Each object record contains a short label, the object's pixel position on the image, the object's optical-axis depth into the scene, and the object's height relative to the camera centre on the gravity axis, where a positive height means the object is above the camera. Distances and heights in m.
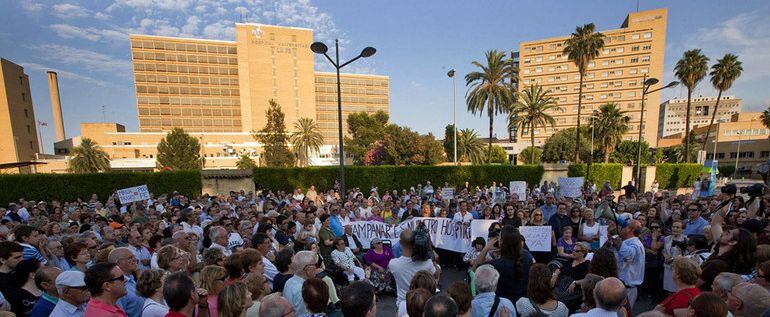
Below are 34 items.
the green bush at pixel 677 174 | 31.78 -3.46
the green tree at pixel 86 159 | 48.56 -1.55
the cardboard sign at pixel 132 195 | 11.19 -1.67
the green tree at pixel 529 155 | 57.03 -2.30
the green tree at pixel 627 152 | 52.45 -1.90
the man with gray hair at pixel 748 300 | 2.33 -1.21
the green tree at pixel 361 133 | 61.19 +2.32
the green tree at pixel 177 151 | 48.81 -0.59
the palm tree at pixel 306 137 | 54.47 +1.50
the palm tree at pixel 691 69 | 34.06 +7.78
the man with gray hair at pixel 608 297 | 2.39 -1.19
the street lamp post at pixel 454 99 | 26.50 +4.33
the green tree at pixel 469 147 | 49.16 -0.55
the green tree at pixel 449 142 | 51.44 +0.27
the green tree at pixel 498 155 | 63.34 -2.43
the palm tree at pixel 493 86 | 29.48 +5.47
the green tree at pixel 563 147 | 50.59 -0.81
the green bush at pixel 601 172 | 29.11 -2.90
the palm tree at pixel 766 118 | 44.56 +3.09
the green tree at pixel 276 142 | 48.72 +0.66
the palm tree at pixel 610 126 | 40.81 +1.96
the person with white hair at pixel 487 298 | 2.71 -1.36
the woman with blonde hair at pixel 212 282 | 2.84 -1.24
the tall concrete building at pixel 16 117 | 44.00 +4.80
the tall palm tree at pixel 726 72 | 34.41 +7.45
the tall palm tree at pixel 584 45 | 31.23 +9.62
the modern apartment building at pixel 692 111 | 119.06 +11.36
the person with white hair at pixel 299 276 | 3.21 -1.36
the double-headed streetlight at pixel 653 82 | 16.80 +3.19
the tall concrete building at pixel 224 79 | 75.12 +16.81
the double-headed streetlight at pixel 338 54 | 11.00 +3.30
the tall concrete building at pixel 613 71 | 74.81 +17.62
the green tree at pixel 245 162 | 56.38 -2.77
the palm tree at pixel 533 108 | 34.22 +3.77
